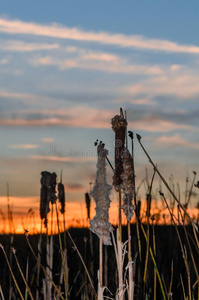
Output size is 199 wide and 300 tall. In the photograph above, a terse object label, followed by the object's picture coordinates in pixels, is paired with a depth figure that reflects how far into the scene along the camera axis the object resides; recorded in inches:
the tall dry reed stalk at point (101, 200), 79.9
